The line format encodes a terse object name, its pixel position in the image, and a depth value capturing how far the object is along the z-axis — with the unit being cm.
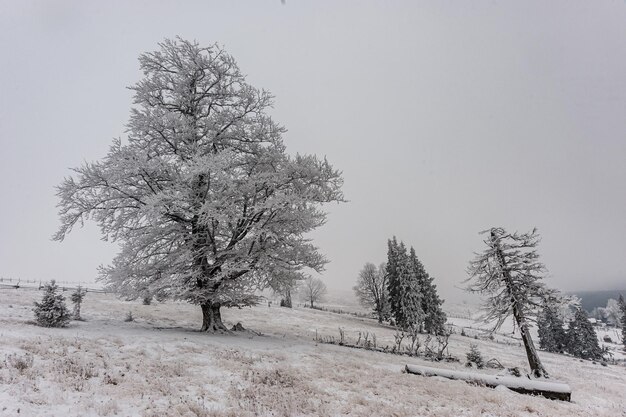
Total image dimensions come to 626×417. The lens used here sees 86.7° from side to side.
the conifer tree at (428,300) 4659
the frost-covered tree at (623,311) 5956
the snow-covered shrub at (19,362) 705
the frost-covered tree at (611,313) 13500
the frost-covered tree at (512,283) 1964
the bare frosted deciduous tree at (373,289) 5369
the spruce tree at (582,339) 5516
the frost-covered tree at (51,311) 1248
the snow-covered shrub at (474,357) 2087
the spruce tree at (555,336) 5734
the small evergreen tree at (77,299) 1626
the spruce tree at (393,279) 4597
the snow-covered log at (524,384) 1206
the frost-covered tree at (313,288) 7925
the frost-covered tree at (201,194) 1363
